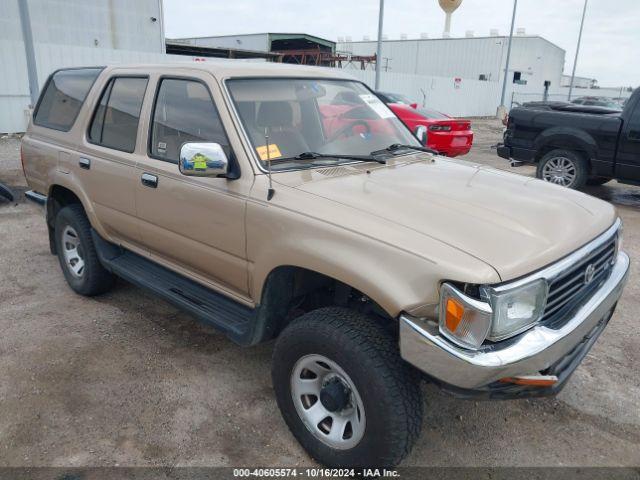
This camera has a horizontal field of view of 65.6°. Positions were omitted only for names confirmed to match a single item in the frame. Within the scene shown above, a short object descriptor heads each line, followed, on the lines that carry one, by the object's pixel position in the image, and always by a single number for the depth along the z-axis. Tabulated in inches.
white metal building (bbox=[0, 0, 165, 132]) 507.8
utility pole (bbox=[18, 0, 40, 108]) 407.9
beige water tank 1941.4
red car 434.6
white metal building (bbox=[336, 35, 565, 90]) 1603.1
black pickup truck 315.6
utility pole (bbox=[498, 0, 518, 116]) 1033.8
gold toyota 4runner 81.7
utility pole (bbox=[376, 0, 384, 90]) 686.0
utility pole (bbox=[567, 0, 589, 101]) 1351.4
